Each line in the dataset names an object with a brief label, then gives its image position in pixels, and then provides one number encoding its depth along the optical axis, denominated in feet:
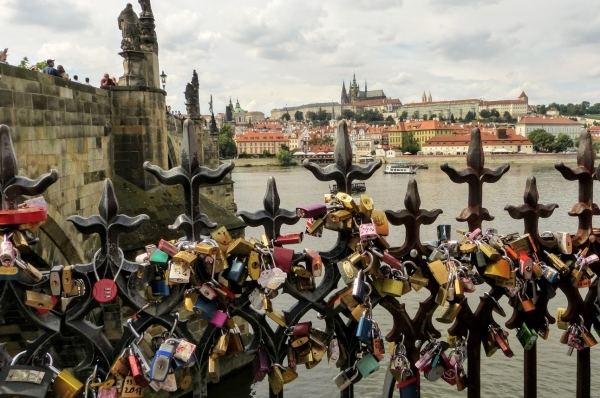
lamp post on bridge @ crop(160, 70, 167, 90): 68.70
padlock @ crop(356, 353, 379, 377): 8.14
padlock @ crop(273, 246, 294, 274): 7.60
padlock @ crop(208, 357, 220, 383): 7.79
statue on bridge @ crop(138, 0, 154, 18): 36.96
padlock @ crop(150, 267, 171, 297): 7.52
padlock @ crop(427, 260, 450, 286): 7.96
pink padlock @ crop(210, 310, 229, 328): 7.66
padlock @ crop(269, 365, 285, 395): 8.00
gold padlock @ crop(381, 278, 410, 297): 7.88
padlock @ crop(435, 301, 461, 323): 8.32
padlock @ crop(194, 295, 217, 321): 7.52
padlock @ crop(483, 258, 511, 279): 8.12
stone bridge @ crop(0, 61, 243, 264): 20.63
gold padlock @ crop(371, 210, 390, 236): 7.64
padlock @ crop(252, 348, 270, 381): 8.11
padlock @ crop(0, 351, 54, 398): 7.07
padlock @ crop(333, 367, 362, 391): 8.24
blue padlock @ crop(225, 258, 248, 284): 7.51
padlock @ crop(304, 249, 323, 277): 7.69
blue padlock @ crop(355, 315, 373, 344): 7.81
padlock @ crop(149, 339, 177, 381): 7.30
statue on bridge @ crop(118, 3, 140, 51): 32.24
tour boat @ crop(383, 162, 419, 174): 247.25
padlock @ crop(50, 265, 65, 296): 7.11
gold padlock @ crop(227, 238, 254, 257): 7.42
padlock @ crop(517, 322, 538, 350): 8.66
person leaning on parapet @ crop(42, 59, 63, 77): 29.53
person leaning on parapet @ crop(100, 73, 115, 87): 35.06
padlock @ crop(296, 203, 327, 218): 7.50
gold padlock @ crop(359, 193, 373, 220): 7.58
